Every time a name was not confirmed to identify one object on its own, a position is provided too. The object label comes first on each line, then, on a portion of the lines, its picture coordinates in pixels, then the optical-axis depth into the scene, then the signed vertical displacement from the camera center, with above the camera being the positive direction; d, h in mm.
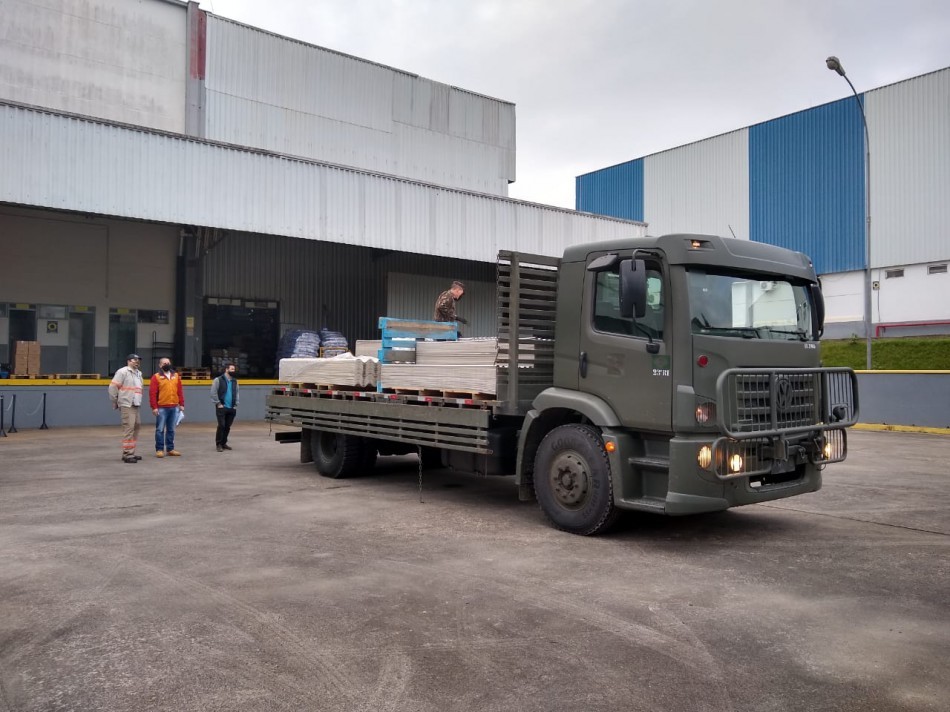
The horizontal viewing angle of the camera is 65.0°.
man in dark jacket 13438 -534
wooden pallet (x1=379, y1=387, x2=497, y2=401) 7449 -226
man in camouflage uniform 9281 +830
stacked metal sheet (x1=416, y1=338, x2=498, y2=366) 7344 +218
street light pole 17594 +7355
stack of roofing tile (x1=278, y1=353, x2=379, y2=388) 9242 +18
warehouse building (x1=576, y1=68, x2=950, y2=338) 30328 +8289
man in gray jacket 11633 -457
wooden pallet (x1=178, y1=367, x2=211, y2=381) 21422 -104
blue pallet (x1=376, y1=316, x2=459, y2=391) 8758 +461
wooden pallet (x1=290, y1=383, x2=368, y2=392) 9577 -204
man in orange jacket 12336 -532
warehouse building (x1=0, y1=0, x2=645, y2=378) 17438 +4528
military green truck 5871 -76
